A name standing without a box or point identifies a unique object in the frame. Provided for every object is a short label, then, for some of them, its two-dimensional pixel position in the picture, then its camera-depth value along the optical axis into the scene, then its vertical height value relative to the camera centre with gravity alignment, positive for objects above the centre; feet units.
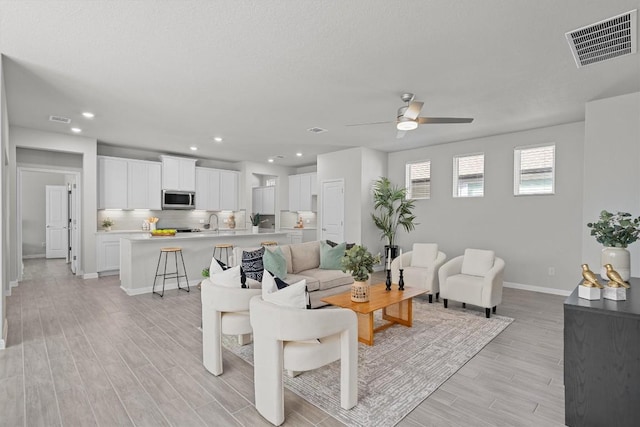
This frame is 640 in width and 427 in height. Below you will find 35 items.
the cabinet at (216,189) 28.48 +1.59
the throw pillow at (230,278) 9.20 -2.05
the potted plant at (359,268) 11.29 -2.13
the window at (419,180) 23.90 +2.17
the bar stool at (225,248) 20.65 -2.77
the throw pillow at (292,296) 7.17 -2.01
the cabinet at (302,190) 30.55 +1.66
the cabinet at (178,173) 26.02 +2.76
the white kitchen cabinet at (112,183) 23.09 +1.70
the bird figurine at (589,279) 6.75 -1.48
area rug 7.52 -4.71
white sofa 14.14 -3.16
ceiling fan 12.46 +3.62
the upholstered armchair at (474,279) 13.96 -3.26
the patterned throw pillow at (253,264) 12.92 -2.38
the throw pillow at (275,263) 13.69 -2.39
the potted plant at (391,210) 23.54 -0.16
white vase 8.36 -1.35
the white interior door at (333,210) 25.34 -0.21
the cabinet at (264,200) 32.81 +0.73
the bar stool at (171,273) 18.17 -3.95
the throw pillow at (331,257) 16.33 -2.53
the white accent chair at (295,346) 6.73 -3.11
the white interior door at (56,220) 30.86 -1.40
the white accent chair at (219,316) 8.84 -3.14
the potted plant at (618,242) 8.34 -0.87
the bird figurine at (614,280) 6.63 -1.46
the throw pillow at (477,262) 15.26 -2.59
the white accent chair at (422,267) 16.21 -3.20
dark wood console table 5.99 -2.98
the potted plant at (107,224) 23.49 -1.33
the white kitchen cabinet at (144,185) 24.45 +1.67
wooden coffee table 10.91 -3.41
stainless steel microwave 26.13 +0.60
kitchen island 17.97 -2.90
